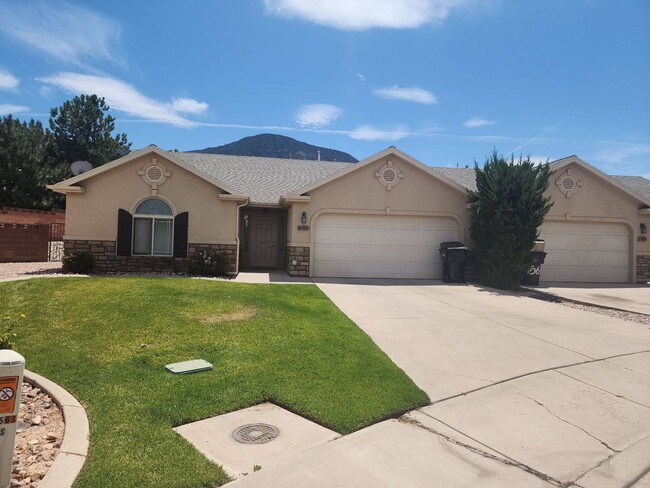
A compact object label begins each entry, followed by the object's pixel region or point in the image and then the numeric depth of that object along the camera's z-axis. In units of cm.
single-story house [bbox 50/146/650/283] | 1412
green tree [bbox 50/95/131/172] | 3375
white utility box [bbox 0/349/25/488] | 300
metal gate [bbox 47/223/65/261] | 1740
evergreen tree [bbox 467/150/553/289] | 1365
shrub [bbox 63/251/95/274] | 1328
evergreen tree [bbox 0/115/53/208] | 2595
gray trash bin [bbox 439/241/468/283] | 1465
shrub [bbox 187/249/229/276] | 1384
